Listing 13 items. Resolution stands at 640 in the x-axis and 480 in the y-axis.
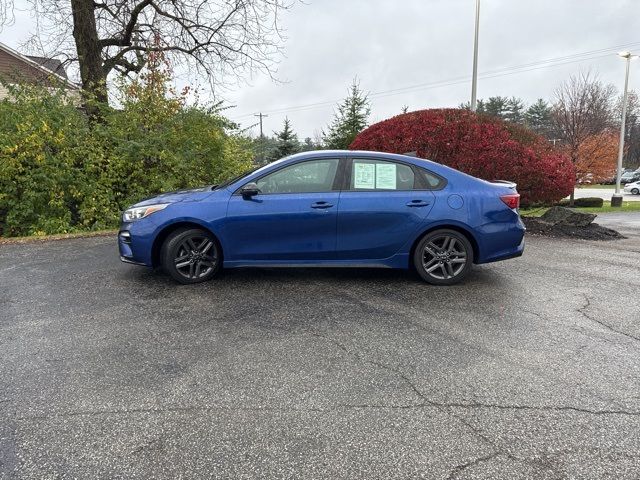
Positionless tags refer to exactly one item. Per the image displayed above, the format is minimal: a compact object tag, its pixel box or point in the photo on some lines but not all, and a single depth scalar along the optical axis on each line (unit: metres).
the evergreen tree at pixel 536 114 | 72.12
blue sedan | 4.72
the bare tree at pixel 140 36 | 12.15
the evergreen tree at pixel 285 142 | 27.06
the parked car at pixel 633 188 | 38.52
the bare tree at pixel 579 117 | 22.16
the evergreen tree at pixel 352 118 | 21.50
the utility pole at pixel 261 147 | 12.52
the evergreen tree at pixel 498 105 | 72.94
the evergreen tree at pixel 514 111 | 76.49
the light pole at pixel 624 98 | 22.56
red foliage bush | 8.60
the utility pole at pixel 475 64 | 14.72
